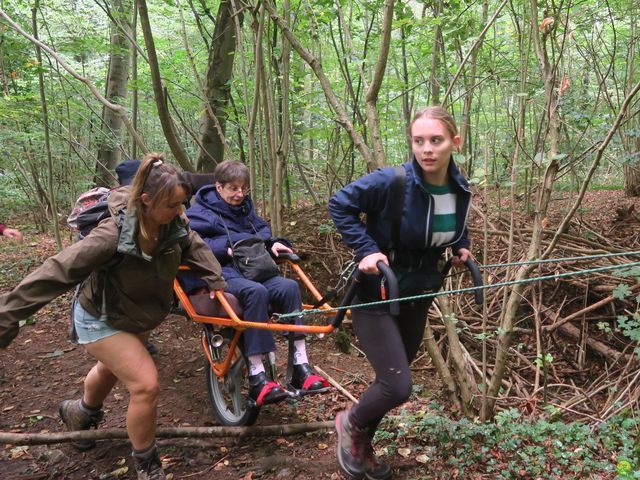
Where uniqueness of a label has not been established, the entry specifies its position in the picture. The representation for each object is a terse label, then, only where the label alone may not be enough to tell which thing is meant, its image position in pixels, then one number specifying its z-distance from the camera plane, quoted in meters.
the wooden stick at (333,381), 4.07
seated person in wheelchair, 3.41
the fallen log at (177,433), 3.39
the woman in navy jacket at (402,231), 2.53
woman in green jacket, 2.52
